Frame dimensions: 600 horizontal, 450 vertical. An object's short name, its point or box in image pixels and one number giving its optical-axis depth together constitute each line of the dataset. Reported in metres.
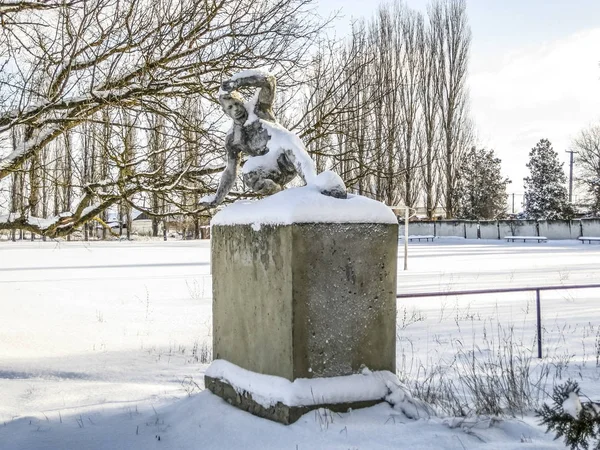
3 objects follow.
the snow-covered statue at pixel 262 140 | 3.79
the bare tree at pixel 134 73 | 6.07
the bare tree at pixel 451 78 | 38.25
